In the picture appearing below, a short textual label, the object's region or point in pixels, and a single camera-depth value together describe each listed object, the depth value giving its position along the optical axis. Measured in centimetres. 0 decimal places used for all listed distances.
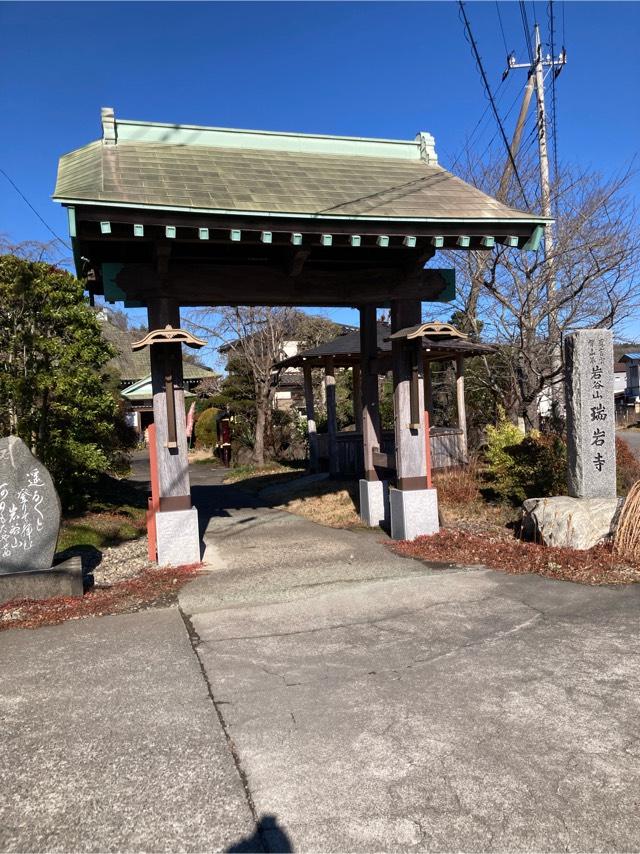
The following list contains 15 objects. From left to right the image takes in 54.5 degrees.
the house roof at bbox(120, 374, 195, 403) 1567
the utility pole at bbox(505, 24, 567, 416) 1239
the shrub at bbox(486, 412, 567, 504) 977
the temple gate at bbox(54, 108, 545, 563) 654
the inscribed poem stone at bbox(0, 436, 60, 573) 620
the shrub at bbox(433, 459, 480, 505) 1062
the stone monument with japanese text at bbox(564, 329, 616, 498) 786
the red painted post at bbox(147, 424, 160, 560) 733
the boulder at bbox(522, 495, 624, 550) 719
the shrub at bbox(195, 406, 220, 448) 2858
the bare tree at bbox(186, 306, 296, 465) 2050
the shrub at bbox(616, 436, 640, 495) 1018
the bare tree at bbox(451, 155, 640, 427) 1212
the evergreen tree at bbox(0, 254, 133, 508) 991
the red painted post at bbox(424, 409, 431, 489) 811
